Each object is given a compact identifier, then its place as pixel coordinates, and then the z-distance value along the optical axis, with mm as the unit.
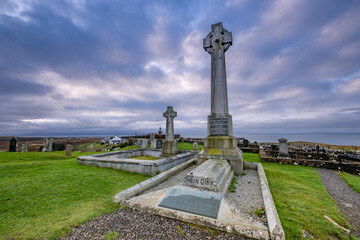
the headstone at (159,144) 14773
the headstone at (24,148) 15159
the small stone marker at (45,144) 16806
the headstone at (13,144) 14390
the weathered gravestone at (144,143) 15404
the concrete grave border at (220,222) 2414
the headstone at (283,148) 12367
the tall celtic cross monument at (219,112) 6797
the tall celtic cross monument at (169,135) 10742
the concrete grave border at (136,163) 6737
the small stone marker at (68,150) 13028
